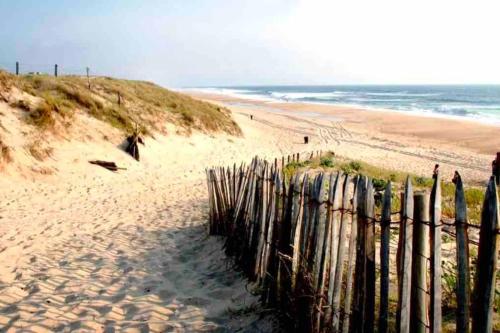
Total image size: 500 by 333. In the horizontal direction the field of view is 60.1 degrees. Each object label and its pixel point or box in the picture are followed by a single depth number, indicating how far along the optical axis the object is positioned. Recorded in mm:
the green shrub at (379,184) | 10044
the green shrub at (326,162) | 14320
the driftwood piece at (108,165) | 14821
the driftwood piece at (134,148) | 16547
